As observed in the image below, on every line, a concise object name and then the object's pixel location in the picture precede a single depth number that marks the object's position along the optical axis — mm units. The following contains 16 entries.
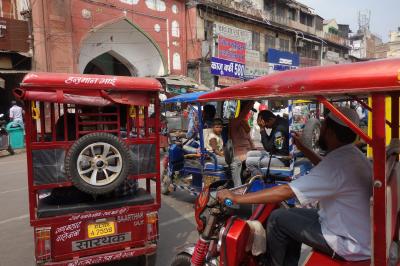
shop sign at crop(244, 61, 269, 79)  24953
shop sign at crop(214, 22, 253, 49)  23211
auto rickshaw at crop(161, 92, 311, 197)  5664
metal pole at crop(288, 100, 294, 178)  5621
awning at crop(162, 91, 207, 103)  6700
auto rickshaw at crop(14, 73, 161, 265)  3312
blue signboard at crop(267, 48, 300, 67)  28100
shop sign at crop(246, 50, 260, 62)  25203
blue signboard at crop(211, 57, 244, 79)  21781
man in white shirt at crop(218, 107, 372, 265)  2205
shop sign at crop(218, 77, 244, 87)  22594
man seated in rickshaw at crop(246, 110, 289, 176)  5766
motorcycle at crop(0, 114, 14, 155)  12842
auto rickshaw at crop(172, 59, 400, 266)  1892
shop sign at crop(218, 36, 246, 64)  22547
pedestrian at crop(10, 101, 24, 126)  14117
